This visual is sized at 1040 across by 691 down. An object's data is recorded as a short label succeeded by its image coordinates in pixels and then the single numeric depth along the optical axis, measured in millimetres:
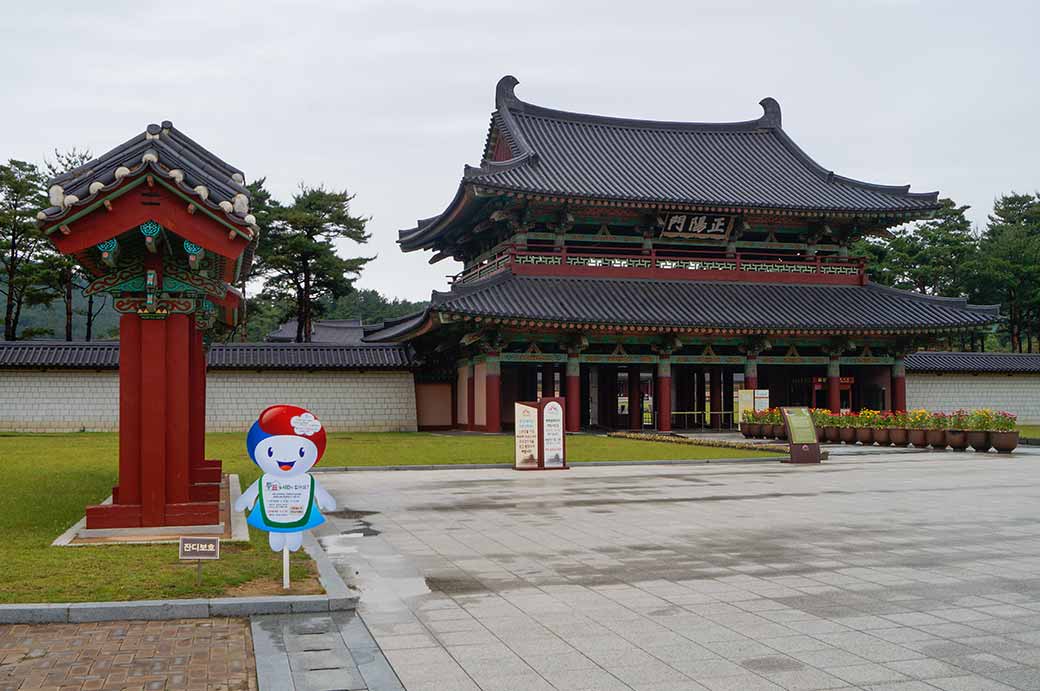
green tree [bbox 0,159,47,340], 41781
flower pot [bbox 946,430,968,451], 26297
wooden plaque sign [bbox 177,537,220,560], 7371
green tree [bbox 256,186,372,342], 49066
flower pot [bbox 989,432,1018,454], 25266
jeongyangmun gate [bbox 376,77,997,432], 33156
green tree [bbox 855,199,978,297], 58812
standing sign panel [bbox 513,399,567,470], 20547
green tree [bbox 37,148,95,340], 41906
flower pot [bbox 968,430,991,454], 25731
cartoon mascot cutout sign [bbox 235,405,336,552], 8031
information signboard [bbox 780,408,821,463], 22312
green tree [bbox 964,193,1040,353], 56656
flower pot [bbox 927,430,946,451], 26703
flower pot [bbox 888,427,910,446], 27531
